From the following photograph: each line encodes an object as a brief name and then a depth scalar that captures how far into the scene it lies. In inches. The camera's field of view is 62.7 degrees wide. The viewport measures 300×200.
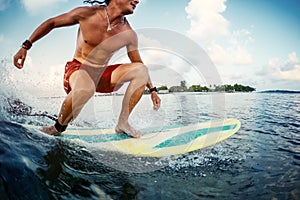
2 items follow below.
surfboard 115.6
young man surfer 109.7
